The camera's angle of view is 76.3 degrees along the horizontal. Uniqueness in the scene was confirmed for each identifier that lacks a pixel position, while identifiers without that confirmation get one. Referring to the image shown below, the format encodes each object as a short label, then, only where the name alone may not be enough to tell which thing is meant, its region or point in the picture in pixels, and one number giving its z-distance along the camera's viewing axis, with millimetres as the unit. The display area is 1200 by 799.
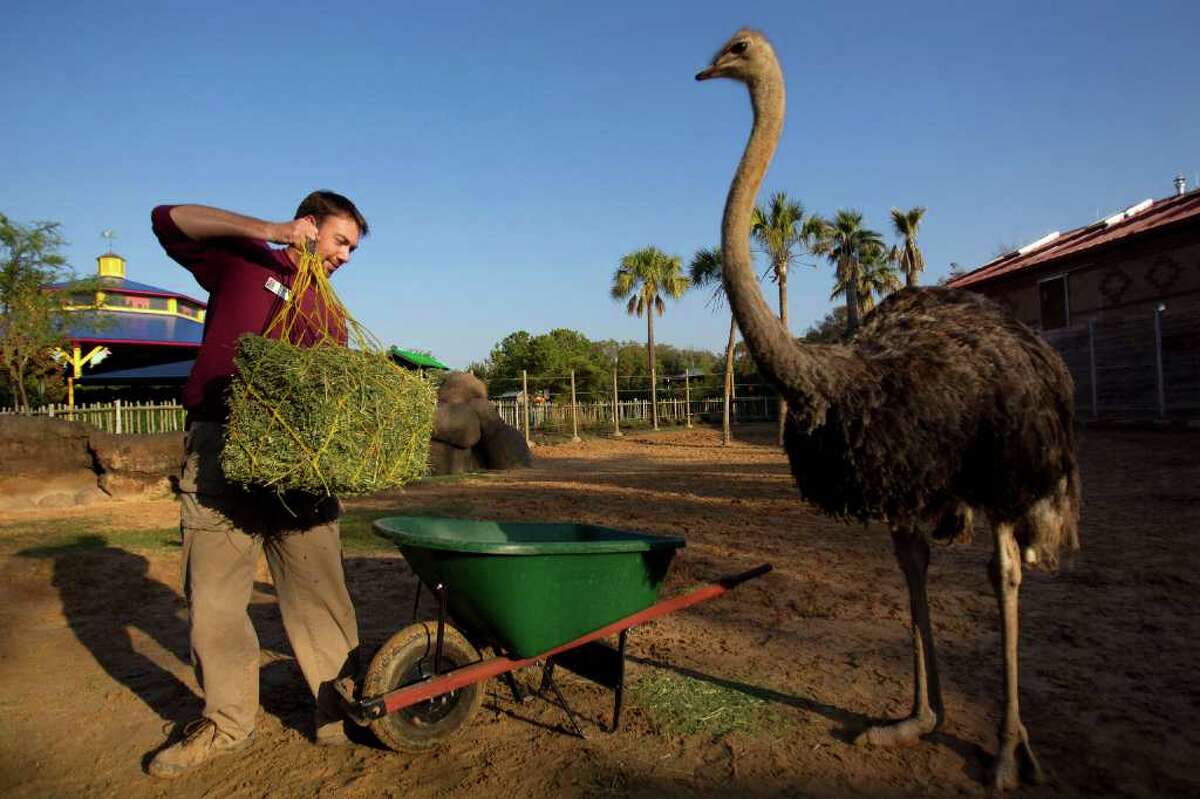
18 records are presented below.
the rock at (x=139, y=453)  9414
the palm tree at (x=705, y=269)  22344
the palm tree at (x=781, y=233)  20453
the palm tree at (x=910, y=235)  25016
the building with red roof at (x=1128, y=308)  12156
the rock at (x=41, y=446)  8969
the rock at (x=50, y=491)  8859
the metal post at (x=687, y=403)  26656
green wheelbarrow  2527
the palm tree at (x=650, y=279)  29922
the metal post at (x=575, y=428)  21594
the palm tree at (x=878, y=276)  26938
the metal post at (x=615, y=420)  23281
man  2627
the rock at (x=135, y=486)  9422
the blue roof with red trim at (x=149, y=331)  24609
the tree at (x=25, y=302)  17000
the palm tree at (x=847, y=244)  23766
